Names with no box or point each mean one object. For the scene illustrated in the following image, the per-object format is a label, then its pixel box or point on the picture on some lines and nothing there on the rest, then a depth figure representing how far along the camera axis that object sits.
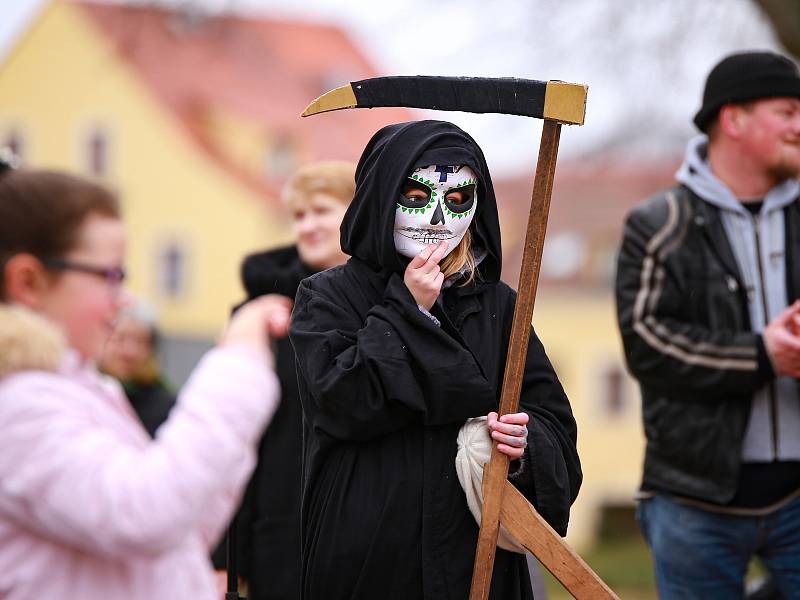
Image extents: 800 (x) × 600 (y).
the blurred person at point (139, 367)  11.84
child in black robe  6.45
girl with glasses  4.70
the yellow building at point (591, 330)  80.00
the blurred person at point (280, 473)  9.16
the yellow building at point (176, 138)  76.75
